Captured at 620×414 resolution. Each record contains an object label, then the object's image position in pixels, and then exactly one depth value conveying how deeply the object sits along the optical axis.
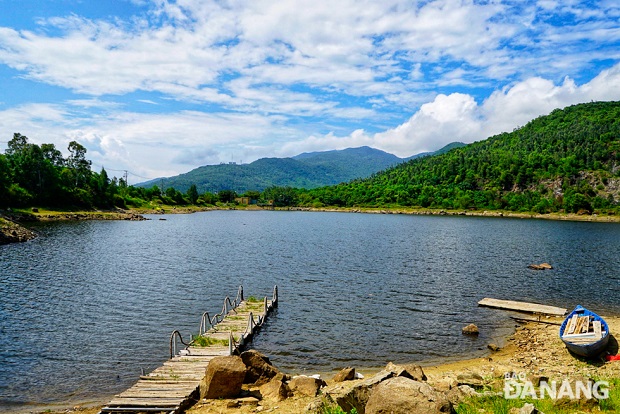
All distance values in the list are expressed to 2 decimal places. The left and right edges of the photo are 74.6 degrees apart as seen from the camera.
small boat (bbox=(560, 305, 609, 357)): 25.92
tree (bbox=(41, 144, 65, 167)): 173.00
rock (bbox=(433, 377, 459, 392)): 18.67
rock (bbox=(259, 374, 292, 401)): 18.82
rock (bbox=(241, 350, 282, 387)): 21.49
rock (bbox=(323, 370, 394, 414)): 13.83
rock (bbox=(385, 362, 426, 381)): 16.48
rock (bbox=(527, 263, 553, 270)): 63.49
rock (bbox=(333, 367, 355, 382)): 21.84
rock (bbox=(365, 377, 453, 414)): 12.08
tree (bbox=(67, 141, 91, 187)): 178.12
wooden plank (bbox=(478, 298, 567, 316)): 38.62
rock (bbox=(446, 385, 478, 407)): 14.58
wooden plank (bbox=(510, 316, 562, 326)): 36.11
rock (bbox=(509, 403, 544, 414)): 11.47
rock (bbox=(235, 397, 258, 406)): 18.18
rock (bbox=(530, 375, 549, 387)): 17.83
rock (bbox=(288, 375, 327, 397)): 18.86
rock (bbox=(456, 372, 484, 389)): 18.45
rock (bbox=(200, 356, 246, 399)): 18.62
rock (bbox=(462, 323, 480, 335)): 33.75
